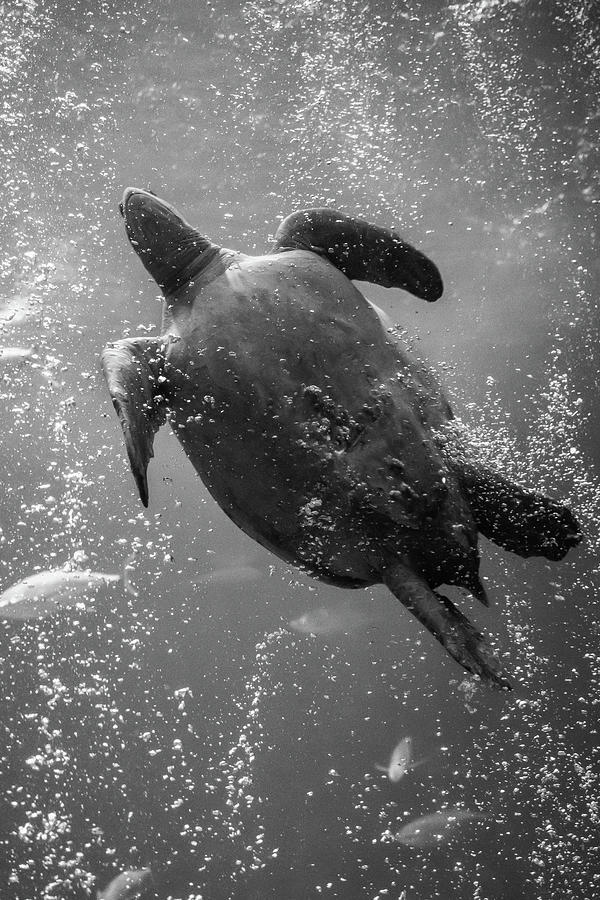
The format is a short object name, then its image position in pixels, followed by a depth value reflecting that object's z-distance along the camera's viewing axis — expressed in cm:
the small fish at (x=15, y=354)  1336
